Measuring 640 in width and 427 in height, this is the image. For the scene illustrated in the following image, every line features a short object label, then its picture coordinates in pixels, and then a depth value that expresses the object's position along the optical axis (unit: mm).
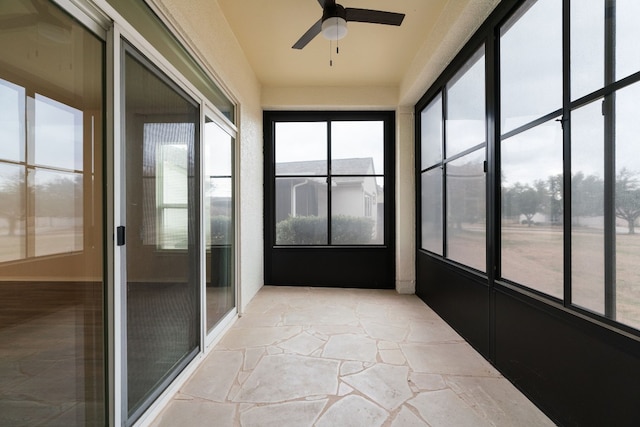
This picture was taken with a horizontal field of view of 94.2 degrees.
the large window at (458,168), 2730
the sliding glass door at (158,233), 1645
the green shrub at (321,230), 4777
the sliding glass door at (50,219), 1027
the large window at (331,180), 4758
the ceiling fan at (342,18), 2305
